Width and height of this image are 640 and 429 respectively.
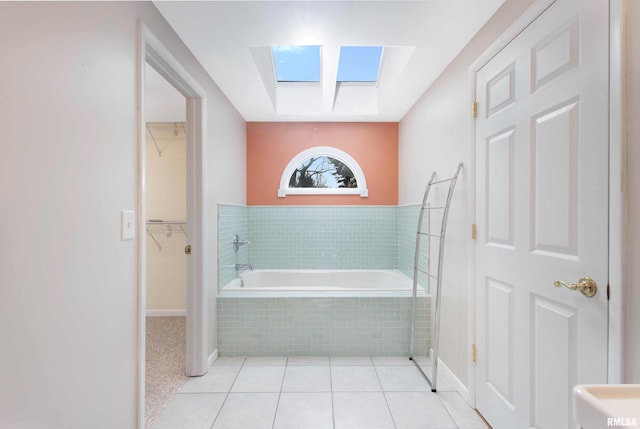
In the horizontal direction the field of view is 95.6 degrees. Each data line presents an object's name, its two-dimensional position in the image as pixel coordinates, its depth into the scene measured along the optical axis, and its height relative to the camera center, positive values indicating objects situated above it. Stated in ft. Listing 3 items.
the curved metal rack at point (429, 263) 6.45 -1.32
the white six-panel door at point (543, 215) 3.36 -0.03
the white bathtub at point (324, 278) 10.73 -2.47
